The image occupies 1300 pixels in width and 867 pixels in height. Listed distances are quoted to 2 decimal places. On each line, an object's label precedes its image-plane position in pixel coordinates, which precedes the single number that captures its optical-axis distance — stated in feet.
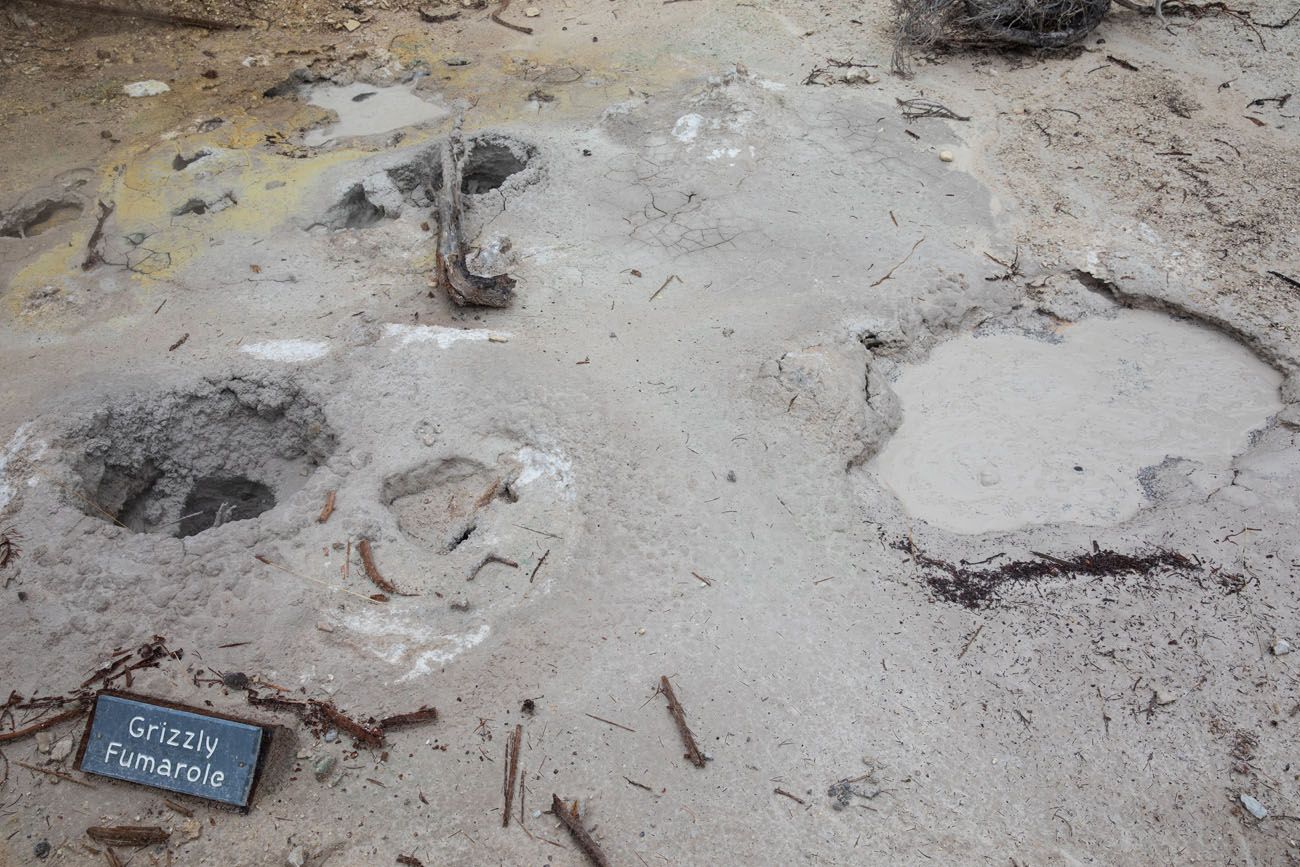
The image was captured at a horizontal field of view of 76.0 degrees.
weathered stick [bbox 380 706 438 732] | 11.57
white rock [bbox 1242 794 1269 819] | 11.04
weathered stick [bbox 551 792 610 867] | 10.40
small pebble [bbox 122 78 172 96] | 26.16
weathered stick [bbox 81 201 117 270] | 19.33
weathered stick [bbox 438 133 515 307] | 17.72
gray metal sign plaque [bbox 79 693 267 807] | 10.58
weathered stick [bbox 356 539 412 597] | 13.17
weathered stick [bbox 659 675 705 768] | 11.33
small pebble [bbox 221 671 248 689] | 11.95
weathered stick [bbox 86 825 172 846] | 10.43
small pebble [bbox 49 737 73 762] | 11.16
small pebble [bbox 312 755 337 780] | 11.07
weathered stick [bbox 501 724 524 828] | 10.89
